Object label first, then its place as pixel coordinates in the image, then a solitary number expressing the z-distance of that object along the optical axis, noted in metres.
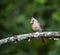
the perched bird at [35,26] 6.30
